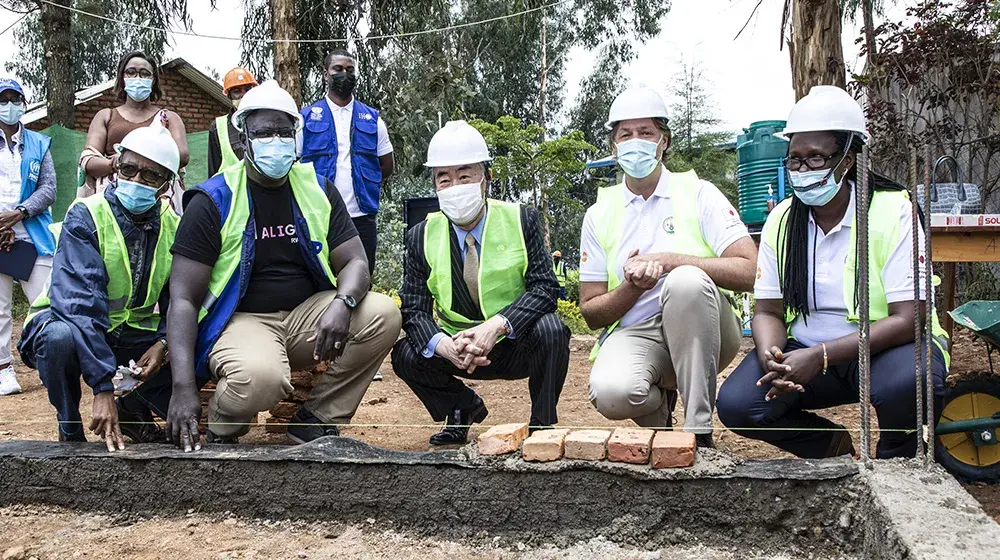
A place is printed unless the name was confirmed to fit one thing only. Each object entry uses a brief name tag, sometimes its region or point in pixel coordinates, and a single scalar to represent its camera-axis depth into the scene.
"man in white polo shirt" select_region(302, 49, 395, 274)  5.16
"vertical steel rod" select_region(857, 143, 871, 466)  2.29
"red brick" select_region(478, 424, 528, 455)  2.65
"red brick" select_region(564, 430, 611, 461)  2.54
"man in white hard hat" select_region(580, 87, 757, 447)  3.06
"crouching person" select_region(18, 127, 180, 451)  3.10
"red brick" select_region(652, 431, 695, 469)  2.46
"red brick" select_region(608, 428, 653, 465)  2.50
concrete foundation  2.28
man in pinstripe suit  3.56
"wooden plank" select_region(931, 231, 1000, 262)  4.05
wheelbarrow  3.17
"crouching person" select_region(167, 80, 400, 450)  3.27
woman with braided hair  2.78
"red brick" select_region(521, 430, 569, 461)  2.58
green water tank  8.09
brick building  16.23
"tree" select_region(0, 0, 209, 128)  10.23
